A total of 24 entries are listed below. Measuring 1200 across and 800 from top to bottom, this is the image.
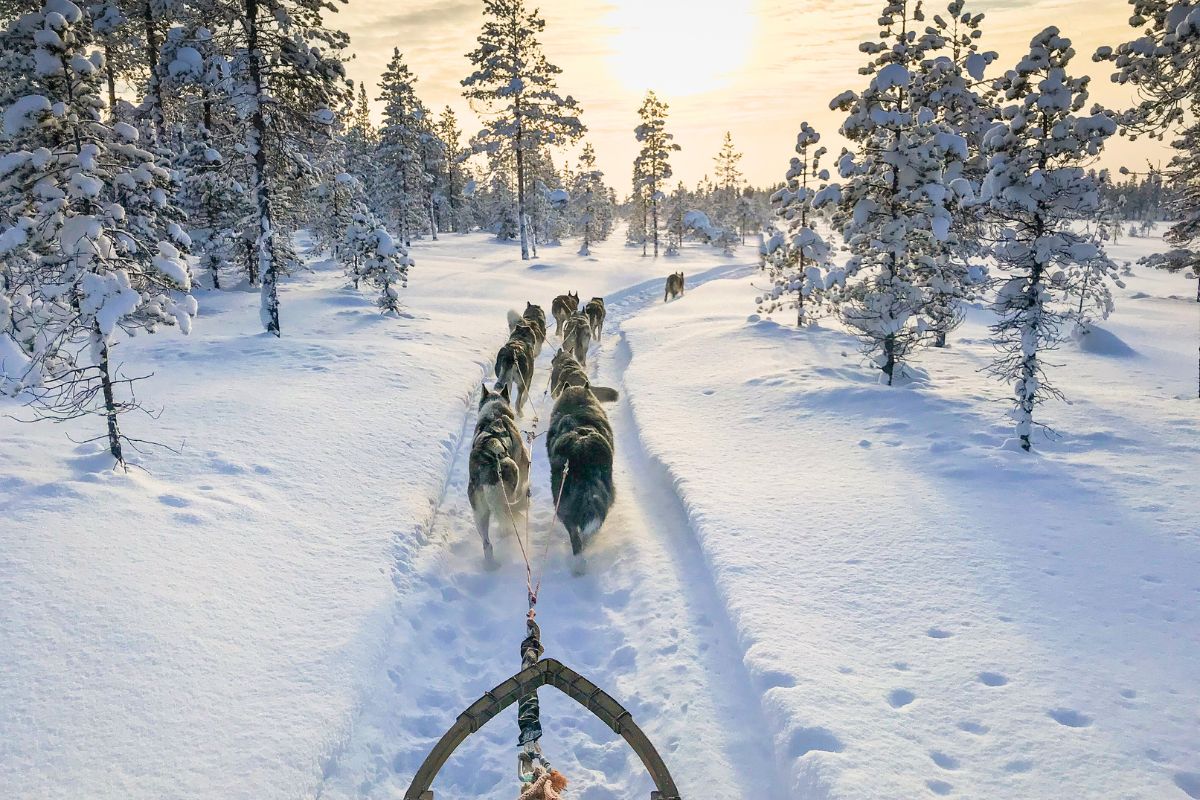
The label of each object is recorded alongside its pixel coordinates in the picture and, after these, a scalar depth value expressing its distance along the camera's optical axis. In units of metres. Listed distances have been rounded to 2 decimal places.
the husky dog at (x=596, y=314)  18.34
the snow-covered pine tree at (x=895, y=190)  11.38
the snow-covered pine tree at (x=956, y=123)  12.34
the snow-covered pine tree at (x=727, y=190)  80.38
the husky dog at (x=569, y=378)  9.30
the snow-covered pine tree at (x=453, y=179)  68.00
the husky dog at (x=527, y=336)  13.20
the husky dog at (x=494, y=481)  6.46
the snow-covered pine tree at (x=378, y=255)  19.22
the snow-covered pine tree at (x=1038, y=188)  7.66
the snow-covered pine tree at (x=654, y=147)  52.28
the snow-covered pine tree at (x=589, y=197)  57.19
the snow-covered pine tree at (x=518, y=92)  34.97
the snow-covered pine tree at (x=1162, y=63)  9.99
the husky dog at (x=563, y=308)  18.49
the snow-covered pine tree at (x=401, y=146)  43.97
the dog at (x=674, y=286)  28.76
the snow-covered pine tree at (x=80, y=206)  6.11
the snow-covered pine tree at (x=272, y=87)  14.46
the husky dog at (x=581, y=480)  6.27
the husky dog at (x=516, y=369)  11.08
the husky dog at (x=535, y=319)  14.80
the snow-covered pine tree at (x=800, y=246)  18.89
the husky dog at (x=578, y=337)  14.05
